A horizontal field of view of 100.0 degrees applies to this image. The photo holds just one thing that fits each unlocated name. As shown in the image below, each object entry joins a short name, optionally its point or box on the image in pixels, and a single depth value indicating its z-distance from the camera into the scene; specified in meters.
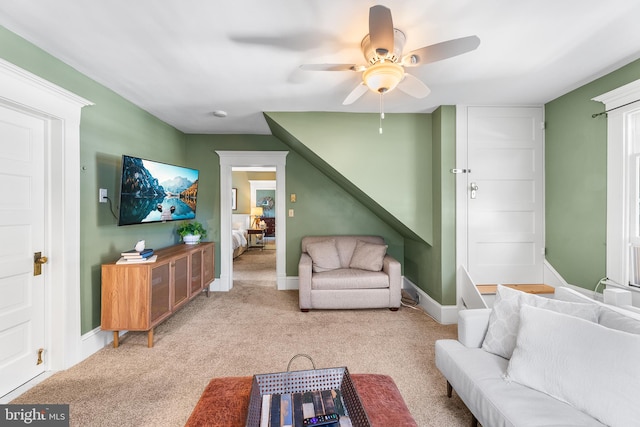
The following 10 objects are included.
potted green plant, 3.56
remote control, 1.00
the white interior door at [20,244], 1.80
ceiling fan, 1.31
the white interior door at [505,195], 2.93
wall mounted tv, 2.42
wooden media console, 2.31
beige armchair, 3.23
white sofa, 1.08
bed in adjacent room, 6.36
